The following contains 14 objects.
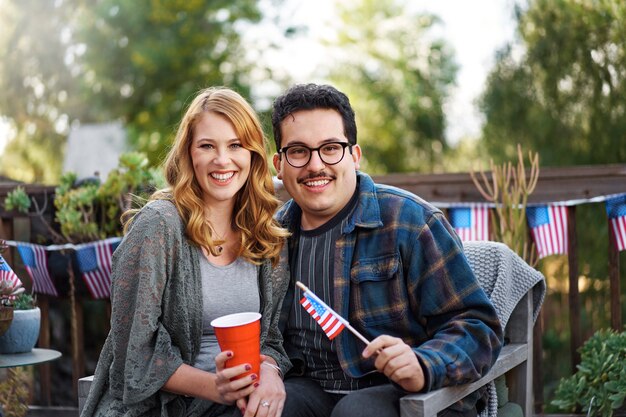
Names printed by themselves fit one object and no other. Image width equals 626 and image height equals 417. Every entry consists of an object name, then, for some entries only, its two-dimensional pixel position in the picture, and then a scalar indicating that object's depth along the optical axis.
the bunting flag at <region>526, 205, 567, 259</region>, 4.13
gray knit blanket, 2.61
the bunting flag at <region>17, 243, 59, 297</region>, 4.34
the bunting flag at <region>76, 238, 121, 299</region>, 4.21
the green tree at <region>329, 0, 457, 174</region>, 15.23
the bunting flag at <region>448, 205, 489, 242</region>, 4.29
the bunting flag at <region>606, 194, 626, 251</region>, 3.94
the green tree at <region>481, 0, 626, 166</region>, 6.82
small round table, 2.89
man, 2.21
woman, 2.17
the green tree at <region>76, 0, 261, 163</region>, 13.28
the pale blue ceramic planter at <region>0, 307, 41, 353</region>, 3.02
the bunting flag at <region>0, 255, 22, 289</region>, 2.83
